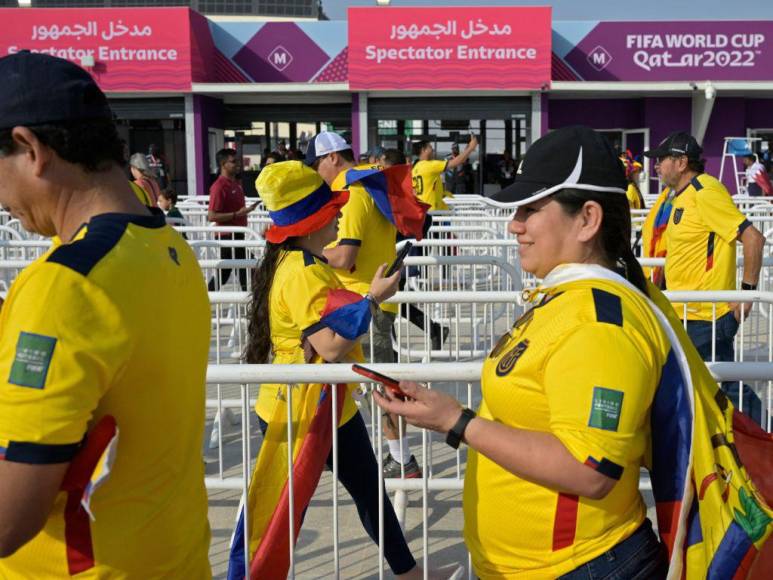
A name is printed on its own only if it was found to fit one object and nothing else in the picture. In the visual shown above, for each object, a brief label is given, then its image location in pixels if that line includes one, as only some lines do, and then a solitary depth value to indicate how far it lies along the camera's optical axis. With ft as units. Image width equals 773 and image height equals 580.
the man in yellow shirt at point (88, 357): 4.80
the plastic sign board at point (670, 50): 76.64
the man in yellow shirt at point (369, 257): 16.78
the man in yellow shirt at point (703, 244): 17.24
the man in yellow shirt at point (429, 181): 34.83
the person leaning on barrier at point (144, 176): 30.76
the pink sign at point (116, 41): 73.41
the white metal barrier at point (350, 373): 9.20
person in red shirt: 35.14
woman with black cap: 5.78
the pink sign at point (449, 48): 73.77
